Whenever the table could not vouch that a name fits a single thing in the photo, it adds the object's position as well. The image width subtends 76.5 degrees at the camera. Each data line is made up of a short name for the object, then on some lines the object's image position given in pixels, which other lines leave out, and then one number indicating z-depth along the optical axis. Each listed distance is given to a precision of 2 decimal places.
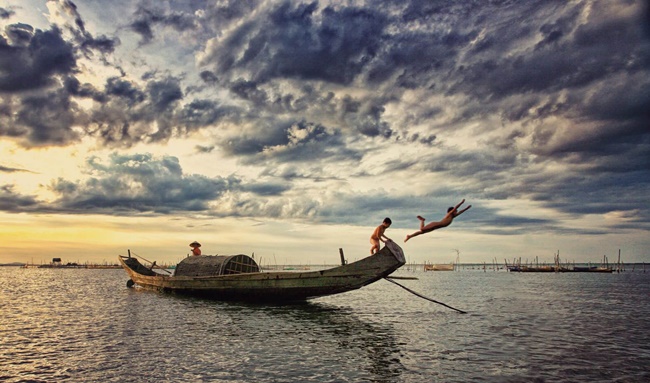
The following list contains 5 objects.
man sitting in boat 35.72
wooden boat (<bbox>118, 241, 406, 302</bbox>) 20.55
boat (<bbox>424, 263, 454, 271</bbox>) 177.52
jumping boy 13.74
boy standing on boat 18.03
